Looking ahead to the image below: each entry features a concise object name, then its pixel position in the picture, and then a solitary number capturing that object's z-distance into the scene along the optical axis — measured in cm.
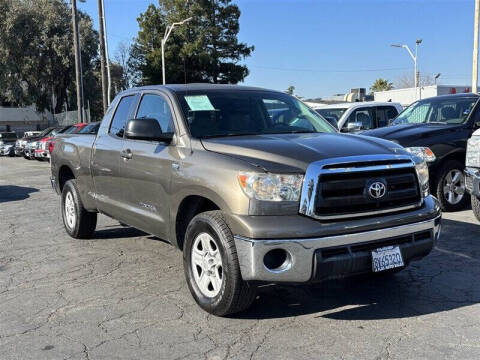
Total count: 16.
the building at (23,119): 4534
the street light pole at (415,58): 3572
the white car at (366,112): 1139
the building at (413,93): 2662
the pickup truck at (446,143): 788
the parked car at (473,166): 628
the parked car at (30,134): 2894
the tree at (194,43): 4103
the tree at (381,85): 7177
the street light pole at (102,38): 2402
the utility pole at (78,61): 2379
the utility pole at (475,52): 1803
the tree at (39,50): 3825
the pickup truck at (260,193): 352
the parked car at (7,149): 2997
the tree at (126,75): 5301
